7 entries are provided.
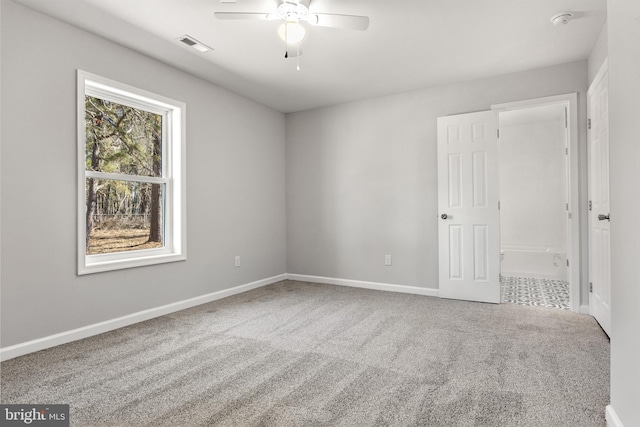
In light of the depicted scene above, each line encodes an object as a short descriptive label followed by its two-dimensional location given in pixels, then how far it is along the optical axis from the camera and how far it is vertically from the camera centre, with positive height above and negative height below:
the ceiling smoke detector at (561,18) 2.61 +1.49
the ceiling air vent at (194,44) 2.96 +1.53
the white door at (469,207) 3.80 +0.09
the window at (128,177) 2.95 +0.38
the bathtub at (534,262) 5.22 -0.73
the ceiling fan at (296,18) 2.33 +1.36
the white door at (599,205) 2.80 +0.09
